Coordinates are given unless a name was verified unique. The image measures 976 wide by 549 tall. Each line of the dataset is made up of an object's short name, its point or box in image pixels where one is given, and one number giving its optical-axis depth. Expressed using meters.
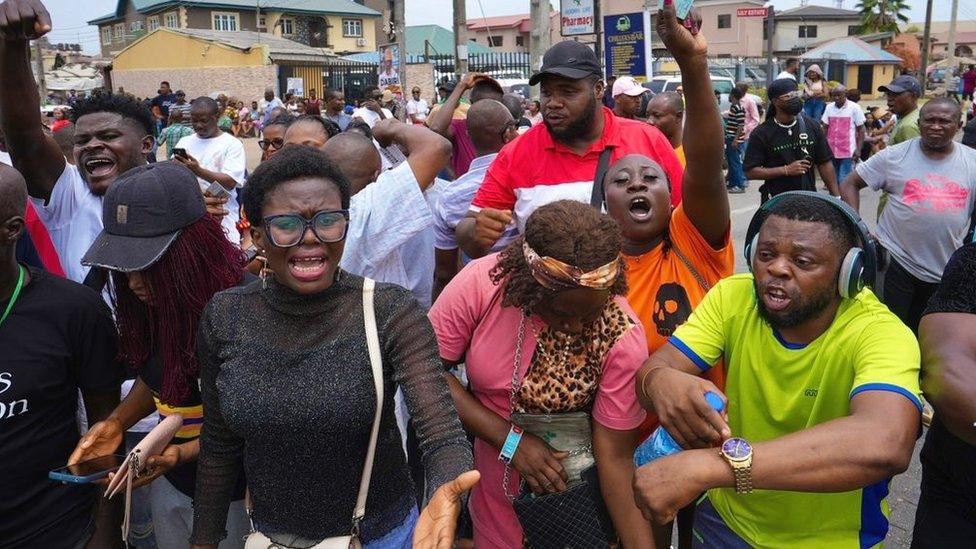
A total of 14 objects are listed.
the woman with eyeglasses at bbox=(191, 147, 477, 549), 2.10
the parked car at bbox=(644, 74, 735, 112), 20.85
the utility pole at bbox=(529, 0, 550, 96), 15.79
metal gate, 33.22
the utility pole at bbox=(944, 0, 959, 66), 39.84
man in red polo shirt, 3.70
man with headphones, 1.84
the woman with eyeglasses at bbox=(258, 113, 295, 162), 6.27
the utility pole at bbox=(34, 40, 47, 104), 35.50
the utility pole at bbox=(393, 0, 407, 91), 17.53
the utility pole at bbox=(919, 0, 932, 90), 39.12
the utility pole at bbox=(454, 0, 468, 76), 18.25
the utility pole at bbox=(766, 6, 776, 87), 19.04
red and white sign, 36.31
